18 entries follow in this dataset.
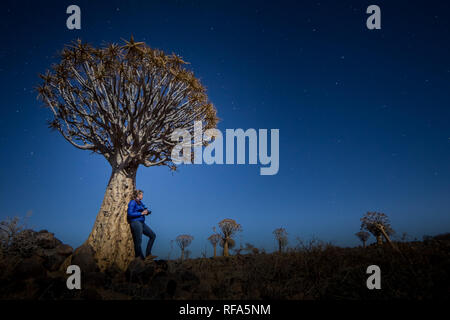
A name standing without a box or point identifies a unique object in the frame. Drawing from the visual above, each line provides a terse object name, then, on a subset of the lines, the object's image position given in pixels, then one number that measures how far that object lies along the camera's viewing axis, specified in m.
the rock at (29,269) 3.64
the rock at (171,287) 3.54
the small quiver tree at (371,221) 17.56
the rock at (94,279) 4.03
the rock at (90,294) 3.10
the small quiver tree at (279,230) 22.73
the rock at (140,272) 4.17
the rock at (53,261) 4.59
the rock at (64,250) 5.04
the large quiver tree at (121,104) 5.86
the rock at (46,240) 5.55
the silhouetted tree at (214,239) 23.68
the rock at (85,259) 4.62
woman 5.63
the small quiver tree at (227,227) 20.64
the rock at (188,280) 3.80
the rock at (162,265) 4.96
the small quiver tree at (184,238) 27.97
